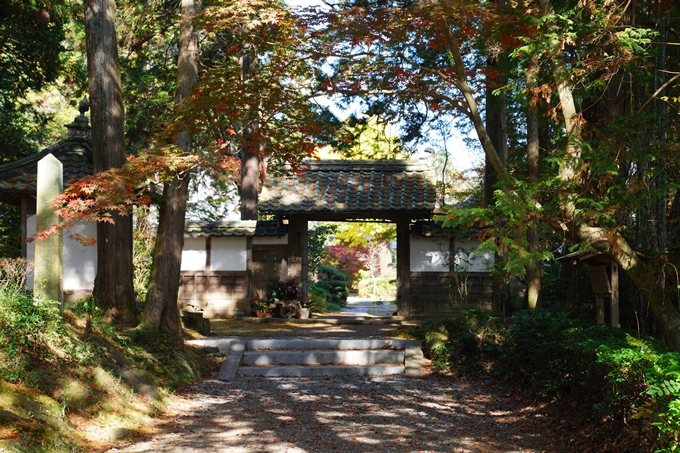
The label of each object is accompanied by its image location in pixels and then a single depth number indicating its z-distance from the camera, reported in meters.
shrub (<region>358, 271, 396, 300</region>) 31.48
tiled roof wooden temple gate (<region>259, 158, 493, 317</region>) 16.45
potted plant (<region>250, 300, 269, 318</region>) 17.05
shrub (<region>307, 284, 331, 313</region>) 21.61
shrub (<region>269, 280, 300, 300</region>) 17.12
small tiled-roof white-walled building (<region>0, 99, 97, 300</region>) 13.15
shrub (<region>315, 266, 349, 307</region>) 25.71
